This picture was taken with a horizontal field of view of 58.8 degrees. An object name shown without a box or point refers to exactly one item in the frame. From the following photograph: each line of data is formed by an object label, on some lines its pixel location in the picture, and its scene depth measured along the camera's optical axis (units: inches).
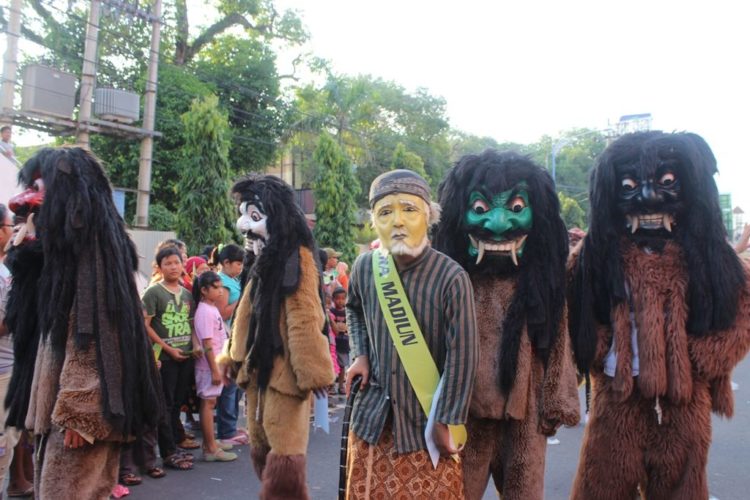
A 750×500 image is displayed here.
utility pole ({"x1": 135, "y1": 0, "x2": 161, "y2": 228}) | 705.6
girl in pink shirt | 227.3
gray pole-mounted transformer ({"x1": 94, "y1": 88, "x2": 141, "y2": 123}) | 707.4
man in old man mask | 108.1
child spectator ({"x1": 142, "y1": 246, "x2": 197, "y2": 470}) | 219.3
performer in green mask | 129.0
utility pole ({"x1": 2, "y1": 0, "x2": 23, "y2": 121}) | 577.9
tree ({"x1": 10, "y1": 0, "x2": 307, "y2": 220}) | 892.0
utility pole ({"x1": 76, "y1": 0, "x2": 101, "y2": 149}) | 647.8
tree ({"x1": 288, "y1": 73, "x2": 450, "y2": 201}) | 1104.8
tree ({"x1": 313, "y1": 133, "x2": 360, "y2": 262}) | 822.5
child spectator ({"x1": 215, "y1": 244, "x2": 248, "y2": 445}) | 248.5
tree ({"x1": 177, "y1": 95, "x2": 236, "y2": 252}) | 677.3
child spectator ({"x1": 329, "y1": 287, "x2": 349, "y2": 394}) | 325.7
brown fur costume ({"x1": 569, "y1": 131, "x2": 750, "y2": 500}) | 133.3
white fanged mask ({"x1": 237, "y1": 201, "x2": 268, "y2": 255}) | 173.2
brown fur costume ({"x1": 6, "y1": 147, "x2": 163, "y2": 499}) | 118.7
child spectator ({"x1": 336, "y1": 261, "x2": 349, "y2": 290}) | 392.1
